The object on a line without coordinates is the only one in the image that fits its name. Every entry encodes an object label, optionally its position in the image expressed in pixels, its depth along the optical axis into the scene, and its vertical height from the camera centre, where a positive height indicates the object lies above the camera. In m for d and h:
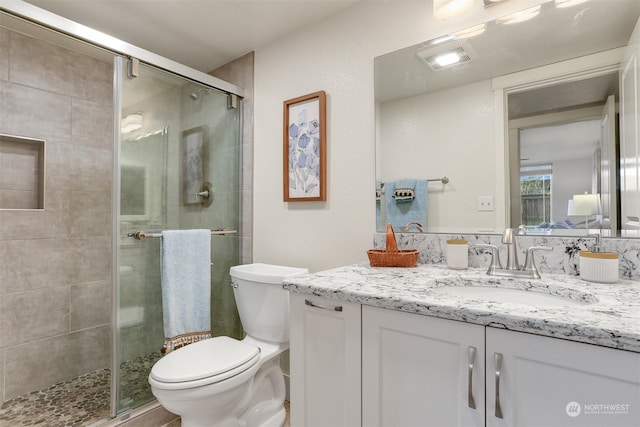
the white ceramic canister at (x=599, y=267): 1.00 -0.17
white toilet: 1.25 -0.64
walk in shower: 1.60 +0.05
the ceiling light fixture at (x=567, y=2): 1.17 +0.78
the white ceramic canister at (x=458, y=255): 1.29 -0.17
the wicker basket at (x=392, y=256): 1.34 -0.18
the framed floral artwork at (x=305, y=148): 1.78 +0.39
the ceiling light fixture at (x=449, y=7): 1.35 +0.88
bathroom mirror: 1.14 +0.39
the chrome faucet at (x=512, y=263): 1.14 -0.18
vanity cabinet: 0.64 -0.39
